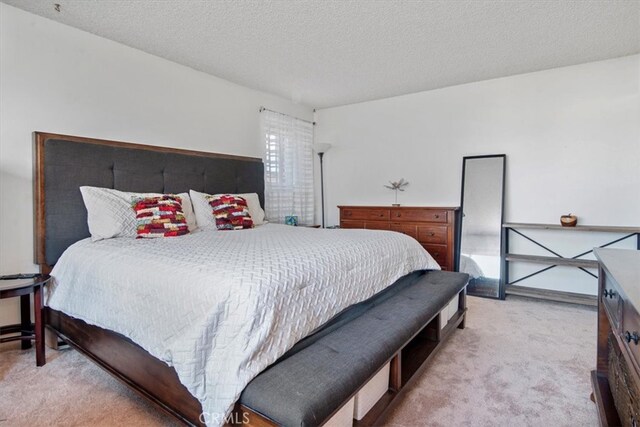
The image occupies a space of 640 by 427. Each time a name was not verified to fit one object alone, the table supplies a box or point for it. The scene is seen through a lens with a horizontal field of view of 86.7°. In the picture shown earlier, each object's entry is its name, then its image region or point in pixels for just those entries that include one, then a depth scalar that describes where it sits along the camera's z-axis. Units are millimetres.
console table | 3150
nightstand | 2002
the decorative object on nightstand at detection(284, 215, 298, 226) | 4367
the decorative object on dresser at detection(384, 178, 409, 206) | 4412
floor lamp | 4709
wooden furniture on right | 1007
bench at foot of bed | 1104
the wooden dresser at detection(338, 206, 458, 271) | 3747
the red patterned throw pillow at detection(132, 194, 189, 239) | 2452
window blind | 4285
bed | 1270
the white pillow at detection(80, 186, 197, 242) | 2404
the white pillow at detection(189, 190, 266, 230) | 3023
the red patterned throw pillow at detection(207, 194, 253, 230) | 3029
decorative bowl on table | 3277
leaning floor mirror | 3678
